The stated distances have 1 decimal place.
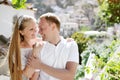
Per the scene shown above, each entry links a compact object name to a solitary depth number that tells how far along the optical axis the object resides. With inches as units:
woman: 73.2
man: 72.2
